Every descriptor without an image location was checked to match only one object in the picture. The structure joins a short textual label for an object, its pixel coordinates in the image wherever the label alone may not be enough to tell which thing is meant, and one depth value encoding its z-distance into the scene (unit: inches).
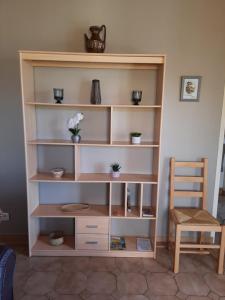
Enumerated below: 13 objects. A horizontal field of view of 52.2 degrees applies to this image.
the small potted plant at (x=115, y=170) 92.4
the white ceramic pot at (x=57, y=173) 90.6
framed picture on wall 91.9
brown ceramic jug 80.7
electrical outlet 67.7
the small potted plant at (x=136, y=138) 88.8
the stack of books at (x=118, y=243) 94.6
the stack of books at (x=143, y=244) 94.0
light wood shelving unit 87.7
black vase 85.8
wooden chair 82.4
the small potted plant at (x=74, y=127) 85.7
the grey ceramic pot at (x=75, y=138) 87.0
